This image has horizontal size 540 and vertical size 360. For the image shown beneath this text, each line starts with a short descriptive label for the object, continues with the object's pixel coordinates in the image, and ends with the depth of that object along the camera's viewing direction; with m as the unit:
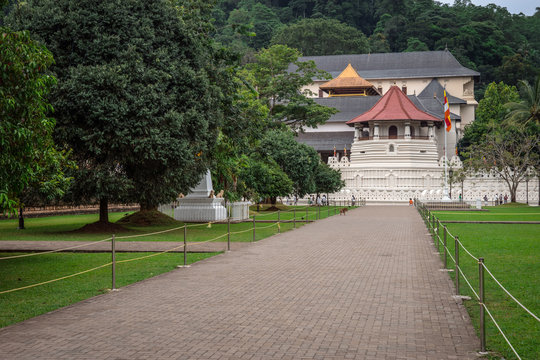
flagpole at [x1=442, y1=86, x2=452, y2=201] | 50.62
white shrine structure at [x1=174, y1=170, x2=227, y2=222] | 29.61
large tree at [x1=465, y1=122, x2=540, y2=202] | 55.16
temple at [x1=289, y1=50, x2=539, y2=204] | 63.23
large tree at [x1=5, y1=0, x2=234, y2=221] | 20.64
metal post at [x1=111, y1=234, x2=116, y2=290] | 10.82
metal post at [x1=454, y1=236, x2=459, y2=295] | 9.85
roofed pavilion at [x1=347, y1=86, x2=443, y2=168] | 68.06
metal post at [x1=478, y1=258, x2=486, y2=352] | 6.83
